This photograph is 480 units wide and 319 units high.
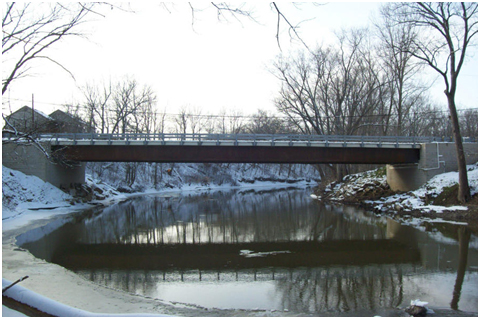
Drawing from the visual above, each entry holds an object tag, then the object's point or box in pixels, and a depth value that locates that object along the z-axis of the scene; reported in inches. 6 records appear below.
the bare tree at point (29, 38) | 468.4
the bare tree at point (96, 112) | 2137.1
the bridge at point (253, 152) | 1197.7
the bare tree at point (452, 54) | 875.4
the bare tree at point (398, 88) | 1619.1
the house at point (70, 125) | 1930.4
